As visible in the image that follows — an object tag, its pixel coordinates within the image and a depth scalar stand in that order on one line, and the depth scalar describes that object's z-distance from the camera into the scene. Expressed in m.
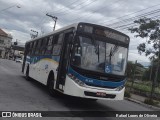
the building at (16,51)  58.28
